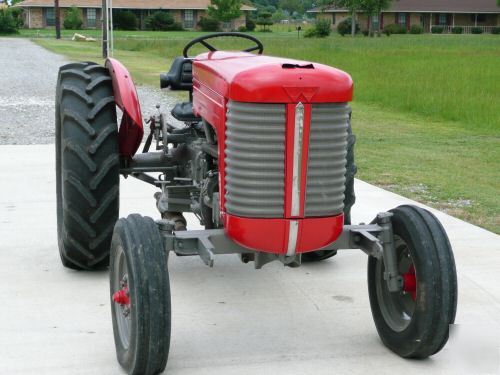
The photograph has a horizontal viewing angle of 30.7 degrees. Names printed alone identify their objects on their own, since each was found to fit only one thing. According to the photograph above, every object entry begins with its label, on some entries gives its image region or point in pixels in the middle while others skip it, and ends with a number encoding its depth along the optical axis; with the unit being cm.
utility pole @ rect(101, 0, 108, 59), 3191
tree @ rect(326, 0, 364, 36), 7756
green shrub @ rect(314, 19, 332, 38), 7200
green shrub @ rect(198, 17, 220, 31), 8438
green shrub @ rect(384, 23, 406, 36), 8086
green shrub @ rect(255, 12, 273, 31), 9281
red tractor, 393
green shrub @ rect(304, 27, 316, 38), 7109
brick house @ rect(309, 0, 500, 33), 8838
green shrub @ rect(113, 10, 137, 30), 8188
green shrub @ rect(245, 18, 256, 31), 8938
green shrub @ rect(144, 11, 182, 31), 8344
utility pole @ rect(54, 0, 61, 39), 6047
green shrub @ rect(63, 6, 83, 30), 8062
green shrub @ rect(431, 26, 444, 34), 8438
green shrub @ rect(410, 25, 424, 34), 8062
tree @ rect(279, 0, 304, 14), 15688
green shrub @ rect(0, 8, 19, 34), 6812
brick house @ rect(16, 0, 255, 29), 8538
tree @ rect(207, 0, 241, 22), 8250
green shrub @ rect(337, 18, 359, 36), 8219
